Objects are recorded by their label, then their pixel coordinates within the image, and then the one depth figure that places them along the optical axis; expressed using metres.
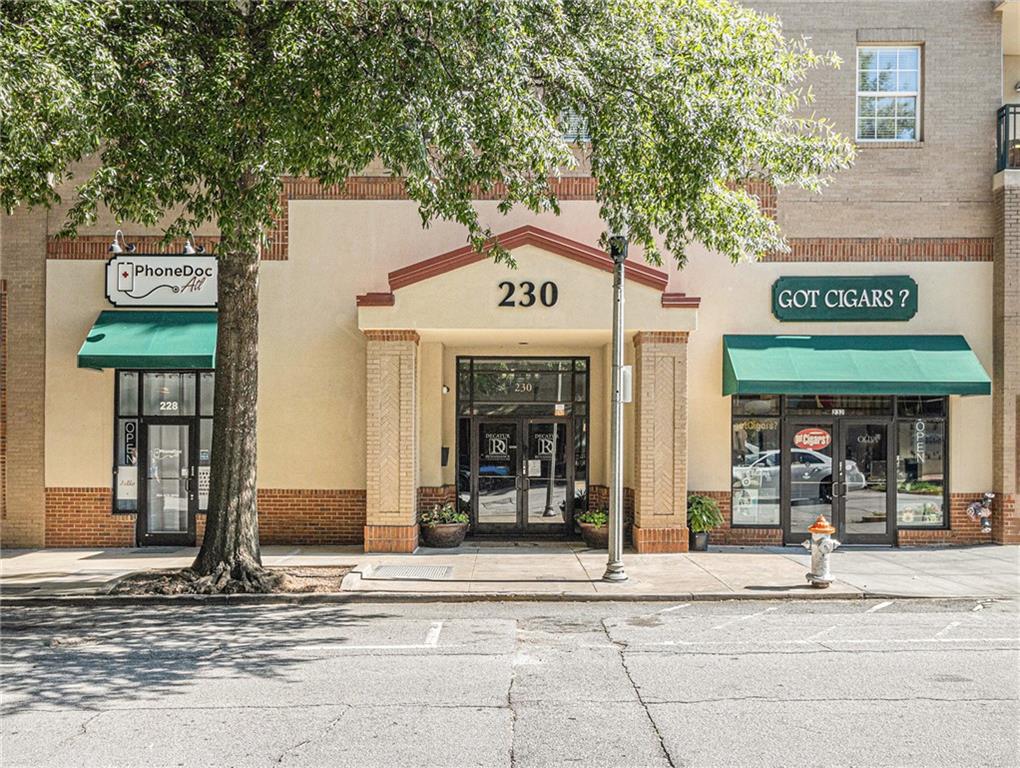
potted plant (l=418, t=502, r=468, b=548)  14.81
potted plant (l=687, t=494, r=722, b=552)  14.52
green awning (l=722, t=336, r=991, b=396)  14.23
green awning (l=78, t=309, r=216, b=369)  14.02
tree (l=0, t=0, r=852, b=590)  9.23
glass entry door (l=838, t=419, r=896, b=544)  15.28
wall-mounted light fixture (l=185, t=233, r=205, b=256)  14.74
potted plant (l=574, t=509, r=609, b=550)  14.73
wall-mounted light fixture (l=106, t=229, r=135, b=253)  14.73
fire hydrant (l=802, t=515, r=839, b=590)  11.44
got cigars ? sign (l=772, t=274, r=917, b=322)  15.12
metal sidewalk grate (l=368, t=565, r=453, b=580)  12.12
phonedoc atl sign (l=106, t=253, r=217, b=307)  14.92
